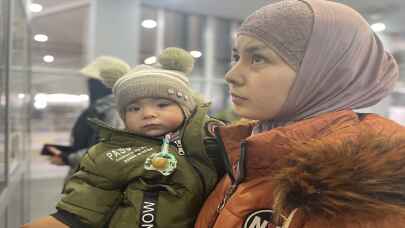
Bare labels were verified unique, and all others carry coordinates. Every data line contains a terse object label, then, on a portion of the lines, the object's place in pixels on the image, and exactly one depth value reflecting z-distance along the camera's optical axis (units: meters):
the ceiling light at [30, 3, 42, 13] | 4.39
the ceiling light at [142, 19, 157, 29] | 5.66
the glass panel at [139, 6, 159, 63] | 5.50
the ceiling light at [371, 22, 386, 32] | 5.23
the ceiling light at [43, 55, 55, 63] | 4.90
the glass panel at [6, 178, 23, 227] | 1.76
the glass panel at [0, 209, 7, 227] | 1.41
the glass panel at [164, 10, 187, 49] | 6.02
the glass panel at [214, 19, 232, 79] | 6.33
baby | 0.86
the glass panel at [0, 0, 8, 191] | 1.42
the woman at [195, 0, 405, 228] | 0.55
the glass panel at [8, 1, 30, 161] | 1.84
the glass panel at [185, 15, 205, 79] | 6.20
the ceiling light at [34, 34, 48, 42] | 4.49
